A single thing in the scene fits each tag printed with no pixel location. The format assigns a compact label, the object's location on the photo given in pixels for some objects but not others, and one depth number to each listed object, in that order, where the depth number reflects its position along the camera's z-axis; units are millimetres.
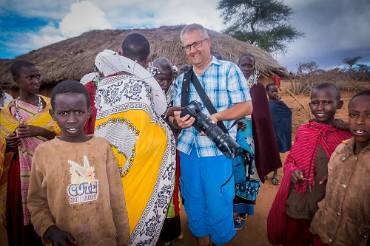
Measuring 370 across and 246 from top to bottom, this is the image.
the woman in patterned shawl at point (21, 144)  2412
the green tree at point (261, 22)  20828
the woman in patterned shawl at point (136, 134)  1906
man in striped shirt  2371
